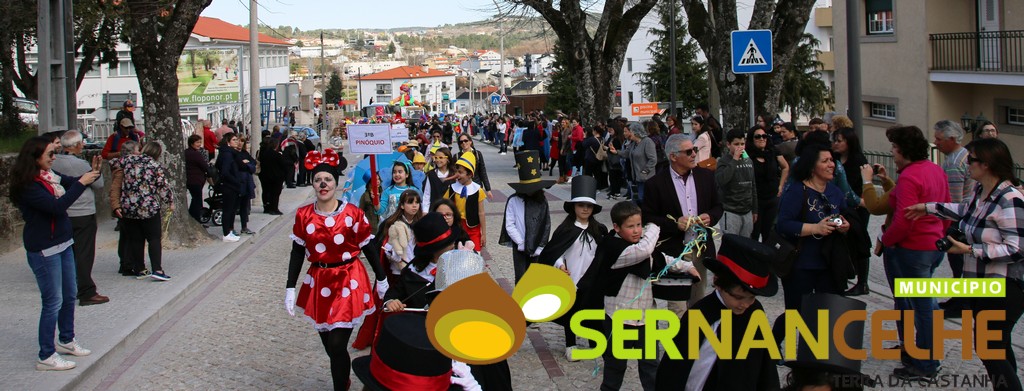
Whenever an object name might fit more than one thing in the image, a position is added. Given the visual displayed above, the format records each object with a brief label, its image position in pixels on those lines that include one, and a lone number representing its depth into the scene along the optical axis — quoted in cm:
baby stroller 1838
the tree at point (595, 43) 2789
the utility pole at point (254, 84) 2597
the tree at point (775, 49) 1689
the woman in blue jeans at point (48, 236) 776
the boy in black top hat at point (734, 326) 441
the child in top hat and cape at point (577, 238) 748
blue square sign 1238
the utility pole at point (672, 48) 2480
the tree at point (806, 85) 5504
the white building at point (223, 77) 5738
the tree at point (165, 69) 1480
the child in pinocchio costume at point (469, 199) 979
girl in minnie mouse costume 661
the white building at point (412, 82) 17550
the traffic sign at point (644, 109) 3464
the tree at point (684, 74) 6406
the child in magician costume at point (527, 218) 870
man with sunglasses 779
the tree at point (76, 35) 2431
